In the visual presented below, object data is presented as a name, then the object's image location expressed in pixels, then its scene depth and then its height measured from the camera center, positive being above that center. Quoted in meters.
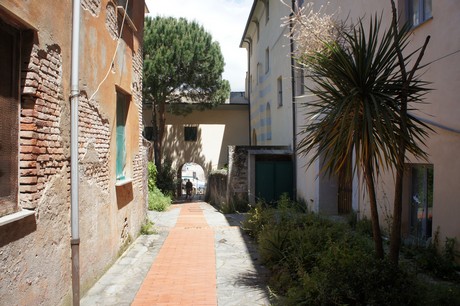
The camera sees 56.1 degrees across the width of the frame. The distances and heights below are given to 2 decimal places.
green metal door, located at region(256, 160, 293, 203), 16.28 -0.80
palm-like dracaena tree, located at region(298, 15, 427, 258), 4.24 +0.51
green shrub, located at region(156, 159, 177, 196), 24.47 -1.29
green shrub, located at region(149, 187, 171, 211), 17.61 -1.84
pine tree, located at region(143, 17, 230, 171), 23.03 +4.82
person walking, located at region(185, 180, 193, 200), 26.23 -1.90
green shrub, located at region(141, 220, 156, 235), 10.40 -1.75
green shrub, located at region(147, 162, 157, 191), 19.08 -0.80
